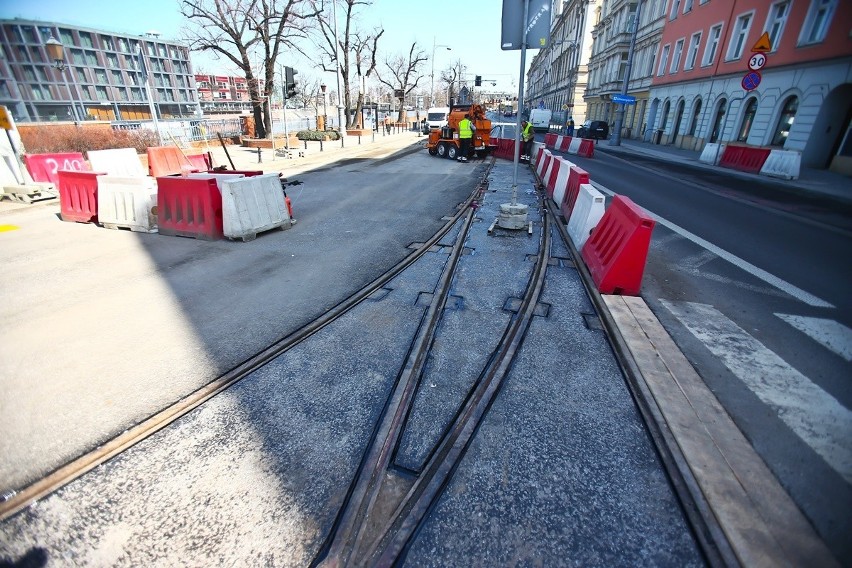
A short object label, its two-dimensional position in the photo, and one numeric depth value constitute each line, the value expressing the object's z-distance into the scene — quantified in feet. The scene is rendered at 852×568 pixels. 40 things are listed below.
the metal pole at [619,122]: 88.49
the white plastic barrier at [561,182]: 29.22
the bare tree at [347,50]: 102.24
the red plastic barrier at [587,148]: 67.34
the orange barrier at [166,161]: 38.94
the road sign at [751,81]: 44.80
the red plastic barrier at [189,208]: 21.54
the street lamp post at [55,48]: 46.93
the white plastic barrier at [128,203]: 23.20
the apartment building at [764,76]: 52.01
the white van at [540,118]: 137.90
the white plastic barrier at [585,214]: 19.26
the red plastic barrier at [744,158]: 49.78
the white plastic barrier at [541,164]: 42.38
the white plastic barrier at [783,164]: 44.91
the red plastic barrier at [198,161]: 42.14
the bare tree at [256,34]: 68.28
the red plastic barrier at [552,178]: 33.93
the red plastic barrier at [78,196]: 25.17
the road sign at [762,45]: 43.06
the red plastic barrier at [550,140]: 86.48
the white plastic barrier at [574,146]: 73.17
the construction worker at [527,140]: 55.69
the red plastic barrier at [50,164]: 35.01
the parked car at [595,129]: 107.55
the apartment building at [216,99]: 308.60
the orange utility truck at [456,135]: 58.54
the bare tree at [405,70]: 172.11
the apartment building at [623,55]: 107.04
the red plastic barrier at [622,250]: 14.40
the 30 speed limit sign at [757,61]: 44.69
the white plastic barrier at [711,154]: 58.49
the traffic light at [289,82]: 54.54
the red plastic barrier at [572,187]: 24.39
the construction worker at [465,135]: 52.46
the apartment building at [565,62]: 163.22
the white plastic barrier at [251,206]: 21.34
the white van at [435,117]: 134.48
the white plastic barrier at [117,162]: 35.01
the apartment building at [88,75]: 208.33
